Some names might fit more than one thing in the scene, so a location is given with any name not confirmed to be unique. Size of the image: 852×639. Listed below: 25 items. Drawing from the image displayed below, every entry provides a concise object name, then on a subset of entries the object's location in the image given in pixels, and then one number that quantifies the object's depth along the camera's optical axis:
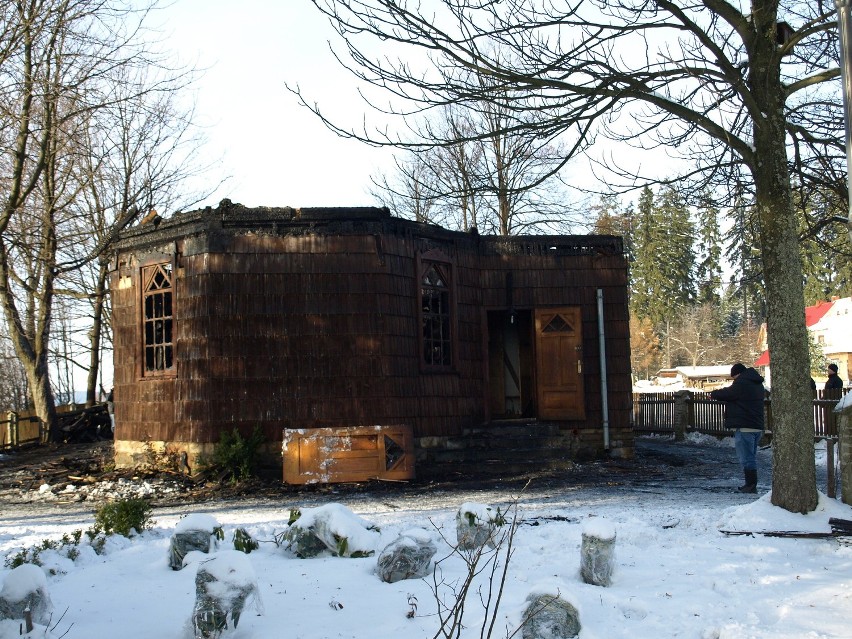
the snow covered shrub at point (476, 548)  5.71
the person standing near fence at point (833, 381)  17.11
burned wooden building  12.82
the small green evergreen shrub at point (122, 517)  7.43
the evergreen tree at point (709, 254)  54.15
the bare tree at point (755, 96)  7.55
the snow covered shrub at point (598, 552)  5.94
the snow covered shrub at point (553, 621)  4.80
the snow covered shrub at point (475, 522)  6.75
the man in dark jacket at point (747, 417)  10.70
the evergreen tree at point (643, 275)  60.34
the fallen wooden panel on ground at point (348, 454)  12.35
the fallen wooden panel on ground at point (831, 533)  7.23
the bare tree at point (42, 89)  9.86
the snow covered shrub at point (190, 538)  6.50
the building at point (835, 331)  51.22
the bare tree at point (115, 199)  25.27
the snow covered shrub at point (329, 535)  6.84
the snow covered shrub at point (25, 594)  5.02
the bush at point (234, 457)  12.45
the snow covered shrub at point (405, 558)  6.15
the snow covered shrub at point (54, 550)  6.34
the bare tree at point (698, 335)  66.44
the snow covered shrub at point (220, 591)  4.89
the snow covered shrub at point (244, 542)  6.88
